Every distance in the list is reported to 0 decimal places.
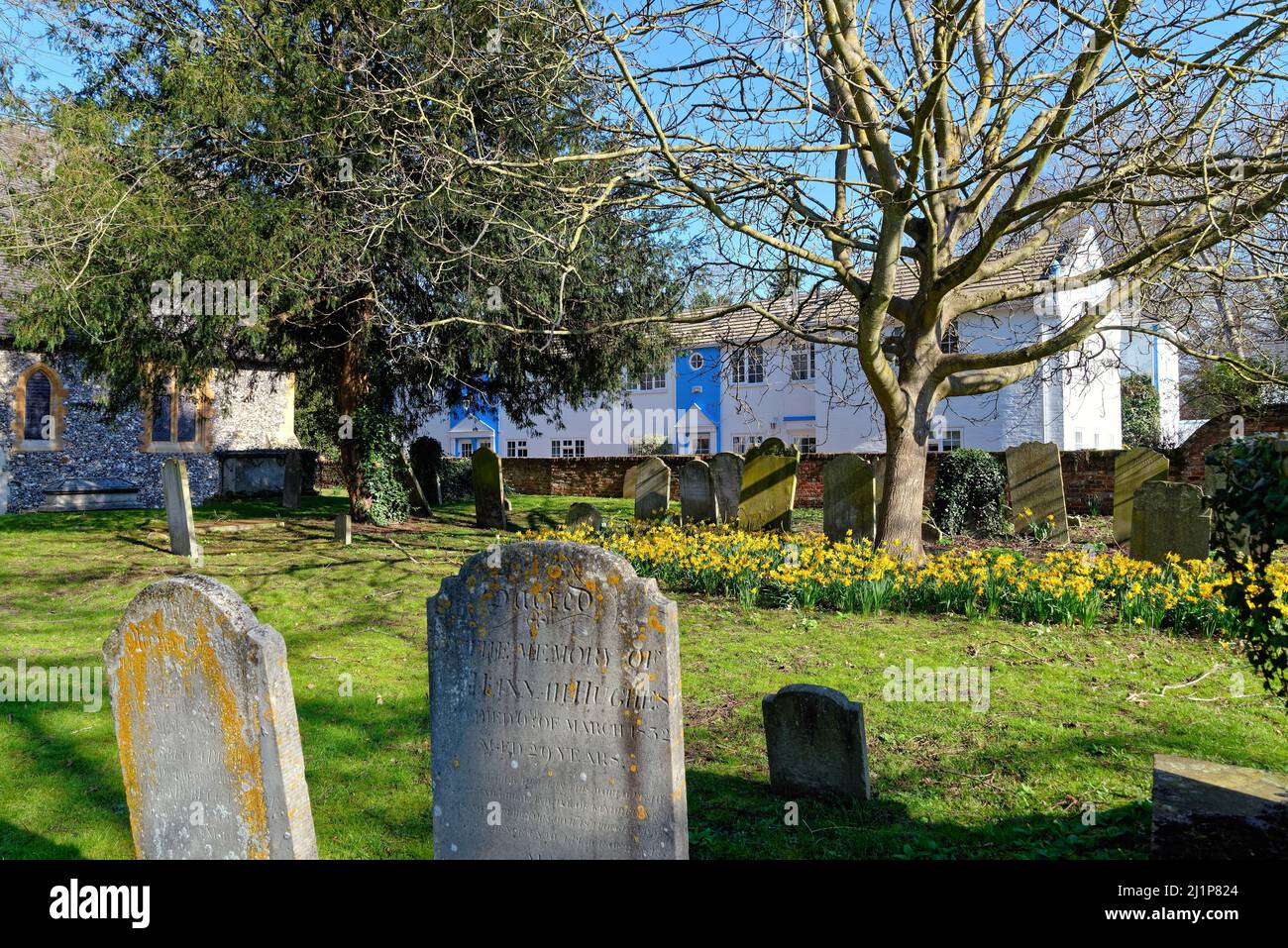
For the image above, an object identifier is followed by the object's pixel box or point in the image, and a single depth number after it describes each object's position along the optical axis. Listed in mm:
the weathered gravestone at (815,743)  4719
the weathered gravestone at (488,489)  15859
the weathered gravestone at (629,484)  21873
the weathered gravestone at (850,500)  11664
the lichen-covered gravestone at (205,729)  3373
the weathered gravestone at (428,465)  18672
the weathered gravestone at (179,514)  12148
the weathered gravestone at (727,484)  13992
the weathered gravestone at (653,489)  15125
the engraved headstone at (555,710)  3557
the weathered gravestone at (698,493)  13602
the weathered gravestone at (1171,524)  9656
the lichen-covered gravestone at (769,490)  12898
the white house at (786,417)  25203
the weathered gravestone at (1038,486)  13836
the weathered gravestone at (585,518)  13250
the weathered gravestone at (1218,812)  3268
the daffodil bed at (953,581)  8125
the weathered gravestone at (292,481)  19250
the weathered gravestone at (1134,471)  13156
